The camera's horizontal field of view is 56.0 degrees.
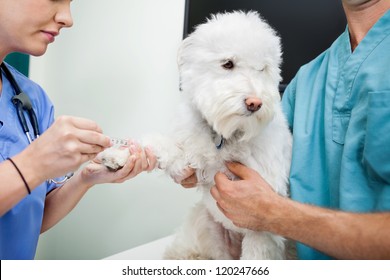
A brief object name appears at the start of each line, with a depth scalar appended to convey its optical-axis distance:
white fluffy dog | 1.02
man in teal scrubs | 0.87
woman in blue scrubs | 0.79
